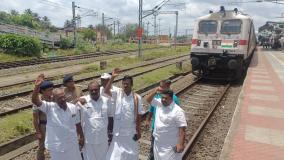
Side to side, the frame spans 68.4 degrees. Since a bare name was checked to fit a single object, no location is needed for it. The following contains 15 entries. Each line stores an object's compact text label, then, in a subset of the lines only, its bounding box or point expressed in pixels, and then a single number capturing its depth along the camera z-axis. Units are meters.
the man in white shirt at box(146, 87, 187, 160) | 2.83
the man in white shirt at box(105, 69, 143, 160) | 2.95
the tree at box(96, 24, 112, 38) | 59.07
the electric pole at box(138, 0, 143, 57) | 16.56
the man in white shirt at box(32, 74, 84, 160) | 2.67
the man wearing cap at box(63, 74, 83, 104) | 3.05
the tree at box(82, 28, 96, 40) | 45.05
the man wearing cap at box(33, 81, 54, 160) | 2.72
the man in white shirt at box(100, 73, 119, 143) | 3.02
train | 9.26
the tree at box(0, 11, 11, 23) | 60.76
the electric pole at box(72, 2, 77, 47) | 22.95
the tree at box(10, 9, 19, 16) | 77.85
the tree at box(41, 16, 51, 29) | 67.53
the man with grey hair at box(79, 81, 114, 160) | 2.88
